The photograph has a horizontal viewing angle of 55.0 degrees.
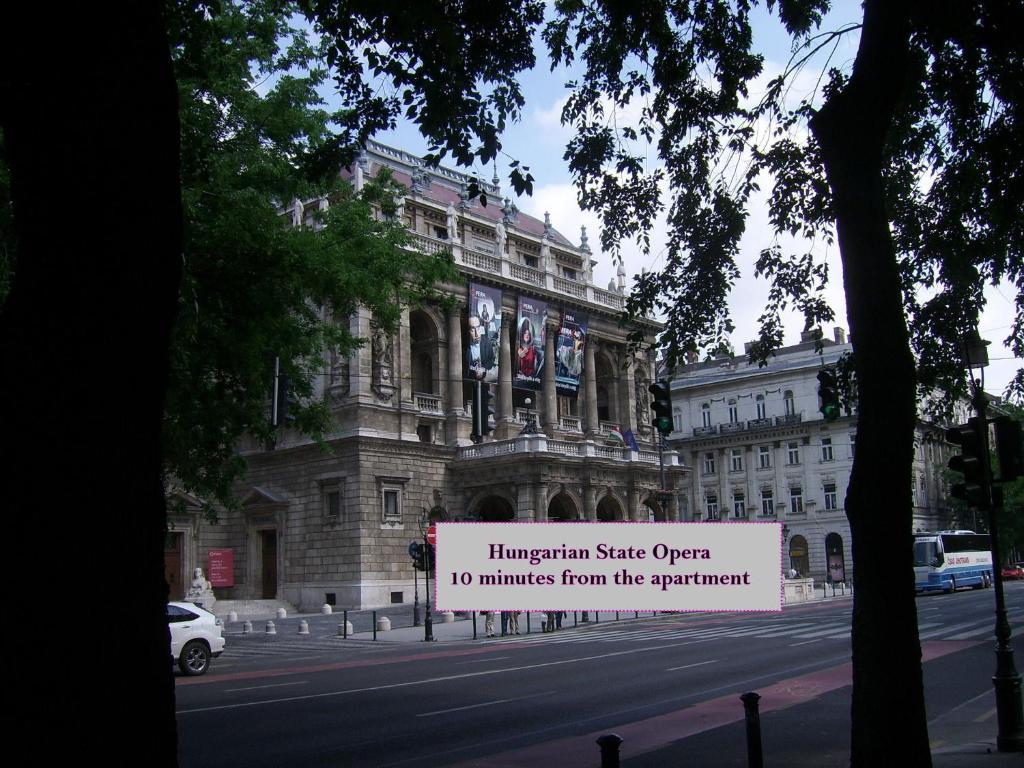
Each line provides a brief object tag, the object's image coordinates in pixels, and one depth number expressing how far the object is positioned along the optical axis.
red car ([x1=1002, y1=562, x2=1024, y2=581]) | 77.21
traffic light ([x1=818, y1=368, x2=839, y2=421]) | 11.86
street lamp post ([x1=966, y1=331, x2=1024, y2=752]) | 9.09
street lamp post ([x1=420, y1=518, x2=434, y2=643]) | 29.31
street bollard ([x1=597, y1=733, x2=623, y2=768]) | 5.47
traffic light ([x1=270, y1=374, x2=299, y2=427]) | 22.31
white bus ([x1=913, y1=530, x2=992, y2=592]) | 50.38
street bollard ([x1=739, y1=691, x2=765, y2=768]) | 7.17
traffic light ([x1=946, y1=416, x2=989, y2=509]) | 10.14
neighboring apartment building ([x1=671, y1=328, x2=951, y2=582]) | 72.12
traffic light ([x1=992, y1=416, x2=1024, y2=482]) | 9.77
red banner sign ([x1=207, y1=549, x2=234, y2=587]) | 45.53
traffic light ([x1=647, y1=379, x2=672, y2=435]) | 18.59
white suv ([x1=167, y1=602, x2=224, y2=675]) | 19.66
